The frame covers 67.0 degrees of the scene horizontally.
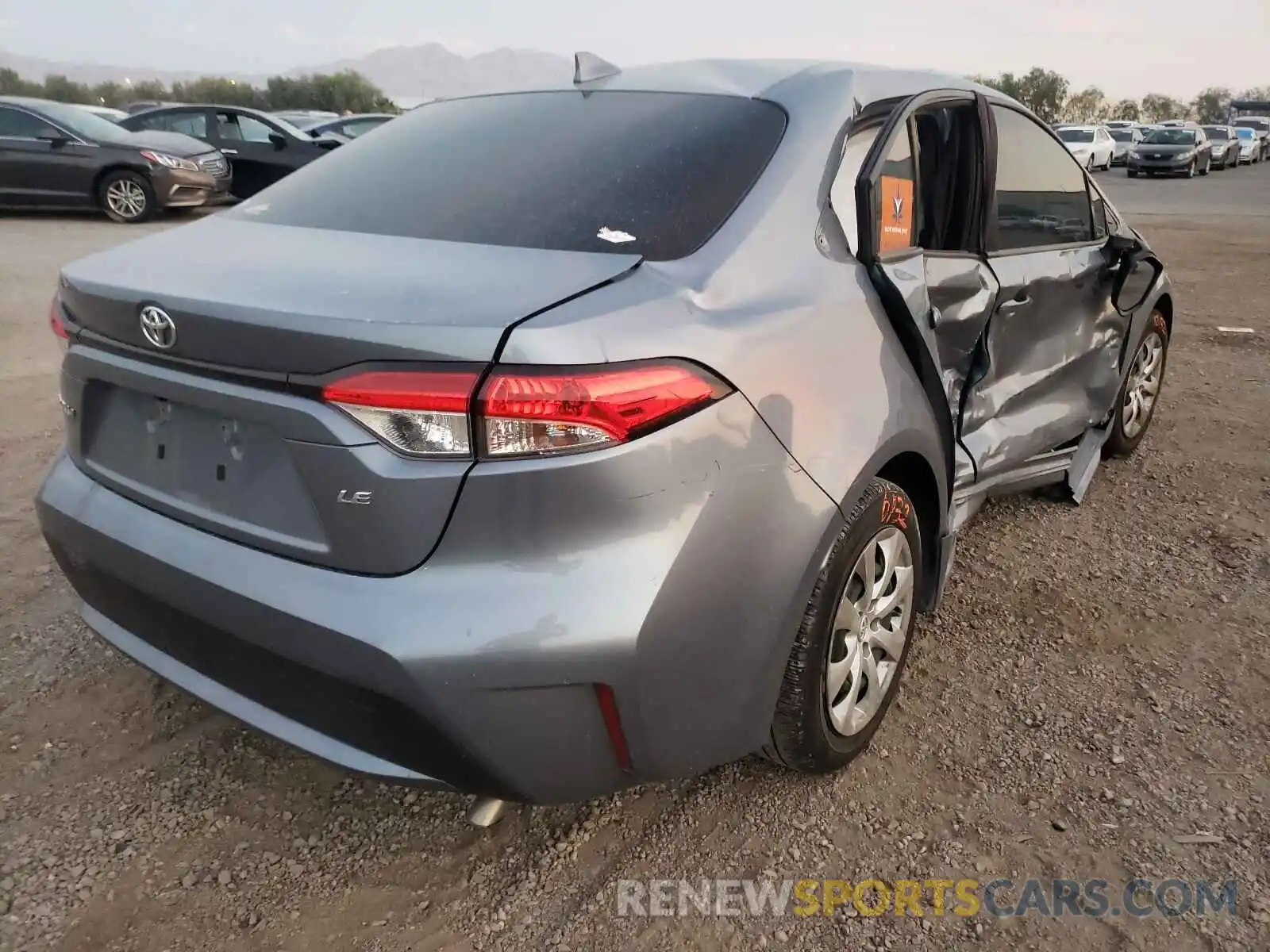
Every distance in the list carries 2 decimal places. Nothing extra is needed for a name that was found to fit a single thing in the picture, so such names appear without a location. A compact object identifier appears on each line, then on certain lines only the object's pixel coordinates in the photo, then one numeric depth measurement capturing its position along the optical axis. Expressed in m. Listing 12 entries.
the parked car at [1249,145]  36.63
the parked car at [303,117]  17.84
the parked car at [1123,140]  34.03
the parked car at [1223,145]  32.19
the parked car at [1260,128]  39.59
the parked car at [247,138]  13.27
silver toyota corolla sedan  1.59
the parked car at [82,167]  11.20
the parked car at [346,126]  15.23
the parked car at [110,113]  14.50
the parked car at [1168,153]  27.48
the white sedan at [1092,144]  28.08
